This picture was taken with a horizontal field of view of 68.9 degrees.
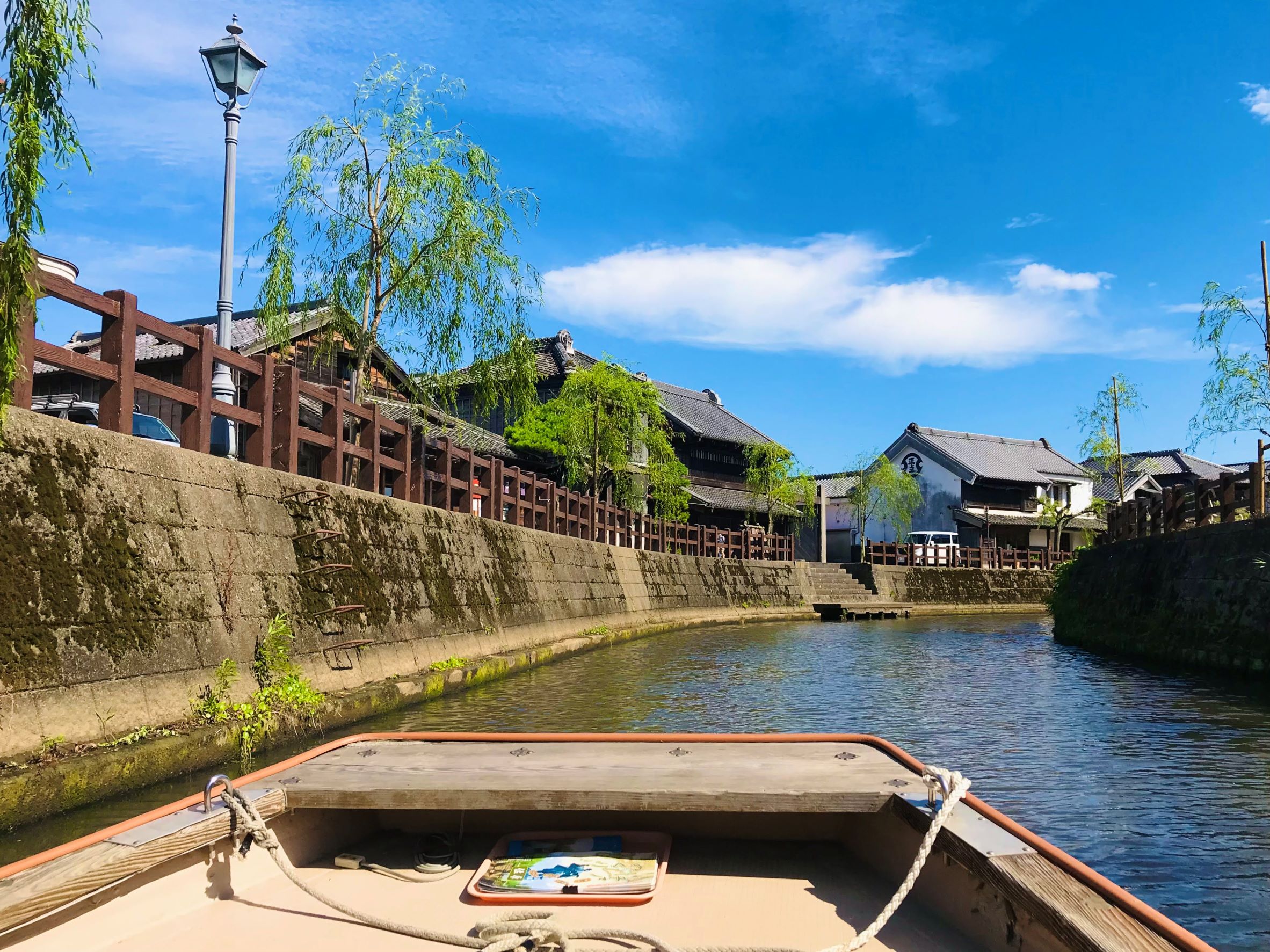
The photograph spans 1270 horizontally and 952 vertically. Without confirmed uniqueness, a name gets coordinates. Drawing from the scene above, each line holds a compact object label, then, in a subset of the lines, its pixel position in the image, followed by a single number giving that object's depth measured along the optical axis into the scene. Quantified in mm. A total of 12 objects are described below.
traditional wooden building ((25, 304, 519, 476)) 21250
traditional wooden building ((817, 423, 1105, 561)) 49219
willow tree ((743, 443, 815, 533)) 42250
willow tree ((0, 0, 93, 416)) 4836
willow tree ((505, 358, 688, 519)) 30578
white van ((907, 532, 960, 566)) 42094
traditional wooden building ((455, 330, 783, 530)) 38031
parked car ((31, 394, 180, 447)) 13227
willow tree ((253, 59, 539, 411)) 14258
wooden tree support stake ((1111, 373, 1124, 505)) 35825
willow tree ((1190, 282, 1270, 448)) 20203
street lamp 10383
